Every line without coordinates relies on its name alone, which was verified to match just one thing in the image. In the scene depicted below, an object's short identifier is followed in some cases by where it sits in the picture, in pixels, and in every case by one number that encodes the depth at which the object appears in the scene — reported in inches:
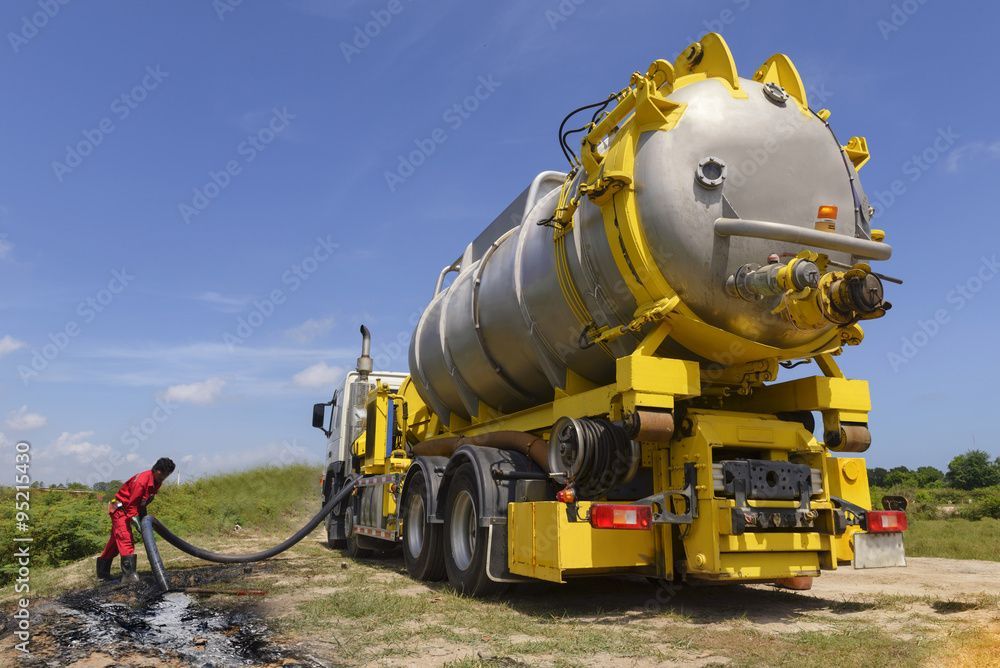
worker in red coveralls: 309.0
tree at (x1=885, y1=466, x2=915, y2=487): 1472.7
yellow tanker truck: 210.8
